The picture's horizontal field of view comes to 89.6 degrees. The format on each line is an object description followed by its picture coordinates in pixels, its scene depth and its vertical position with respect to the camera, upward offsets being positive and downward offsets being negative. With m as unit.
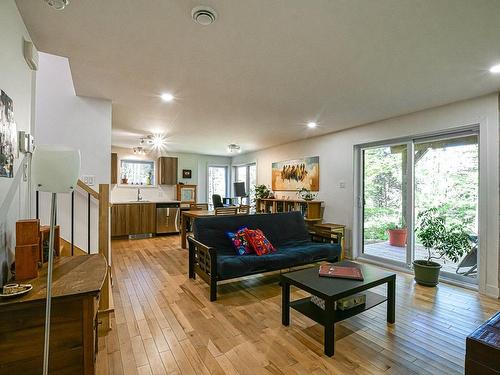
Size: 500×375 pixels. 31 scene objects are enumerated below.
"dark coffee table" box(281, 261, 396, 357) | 1.85 -0.82
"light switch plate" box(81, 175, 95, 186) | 3.15 +0.12
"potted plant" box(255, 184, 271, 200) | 6.26 -0.06
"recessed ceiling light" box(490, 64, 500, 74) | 2.29 +1.14
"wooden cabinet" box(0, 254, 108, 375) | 1.23 -0.72
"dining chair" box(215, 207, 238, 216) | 5.00 -0.43
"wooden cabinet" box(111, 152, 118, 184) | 6.40 +0.51
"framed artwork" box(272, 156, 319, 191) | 5.21 +0.35
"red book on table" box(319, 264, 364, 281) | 2.21 -0.75
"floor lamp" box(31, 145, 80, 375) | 1.13 +0.09
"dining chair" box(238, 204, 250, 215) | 5.70 -0.45
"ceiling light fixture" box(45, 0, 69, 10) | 1.46 +1.09
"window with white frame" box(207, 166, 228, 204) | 8.20 +0.28
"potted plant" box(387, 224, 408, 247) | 3.86 -0.69
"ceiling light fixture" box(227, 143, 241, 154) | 5.38 +0.92
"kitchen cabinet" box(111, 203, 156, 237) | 5.81 -0.70
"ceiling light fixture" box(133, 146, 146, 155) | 6.39 +1.00
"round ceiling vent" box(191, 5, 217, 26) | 1.57 +1.12
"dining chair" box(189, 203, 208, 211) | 6.48 -0.46
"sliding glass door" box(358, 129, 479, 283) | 3.22 -0.03
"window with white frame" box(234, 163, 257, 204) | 7.41 +0.39
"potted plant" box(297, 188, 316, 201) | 5.06 -0.09
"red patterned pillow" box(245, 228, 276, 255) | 3.18 -0.68
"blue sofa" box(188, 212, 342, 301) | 2.75 -0.79
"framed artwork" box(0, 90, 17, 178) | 1.40 +0.31
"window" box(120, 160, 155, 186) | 6.81 +0.47
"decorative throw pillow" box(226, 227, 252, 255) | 3.14 -0.66
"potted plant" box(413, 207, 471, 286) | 3.07 -0.66
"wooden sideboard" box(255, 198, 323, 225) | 4.89 -0.37
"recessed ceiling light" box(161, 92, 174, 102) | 3.04 +1.15
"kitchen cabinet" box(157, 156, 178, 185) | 7.04 +0.54
